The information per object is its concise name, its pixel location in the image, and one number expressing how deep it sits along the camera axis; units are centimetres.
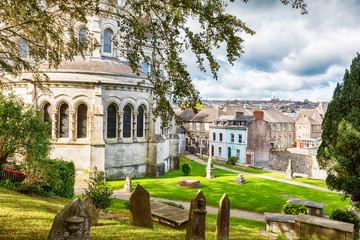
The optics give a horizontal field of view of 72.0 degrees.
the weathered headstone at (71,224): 436
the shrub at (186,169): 2781
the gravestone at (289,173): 2933
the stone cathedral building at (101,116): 2195
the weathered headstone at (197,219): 720
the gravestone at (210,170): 2611
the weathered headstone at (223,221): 805
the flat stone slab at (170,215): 1031
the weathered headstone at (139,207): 859
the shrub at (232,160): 3995
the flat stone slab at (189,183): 2164
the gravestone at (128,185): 1950
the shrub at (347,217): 1120
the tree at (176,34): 595
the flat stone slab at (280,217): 1128
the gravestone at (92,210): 823
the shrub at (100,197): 1055
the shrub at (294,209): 1279
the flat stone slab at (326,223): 916
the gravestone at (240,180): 2419
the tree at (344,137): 1218
